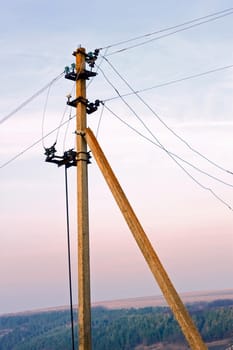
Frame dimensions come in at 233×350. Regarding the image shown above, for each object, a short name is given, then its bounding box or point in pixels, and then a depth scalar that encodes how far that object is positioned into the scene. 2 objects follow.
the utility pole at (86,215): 12.22
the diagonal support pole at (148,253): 11.89
